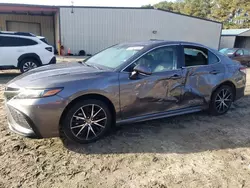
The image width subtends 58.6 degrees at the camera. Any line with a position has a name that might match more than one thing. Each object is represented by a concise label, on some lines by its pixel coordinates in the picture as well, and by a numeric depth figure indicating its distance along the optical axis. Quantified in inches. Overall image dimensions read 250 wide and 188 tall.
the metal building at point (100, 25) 745.6
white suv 331.3
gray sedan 119.9
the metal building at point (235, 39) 997.7
